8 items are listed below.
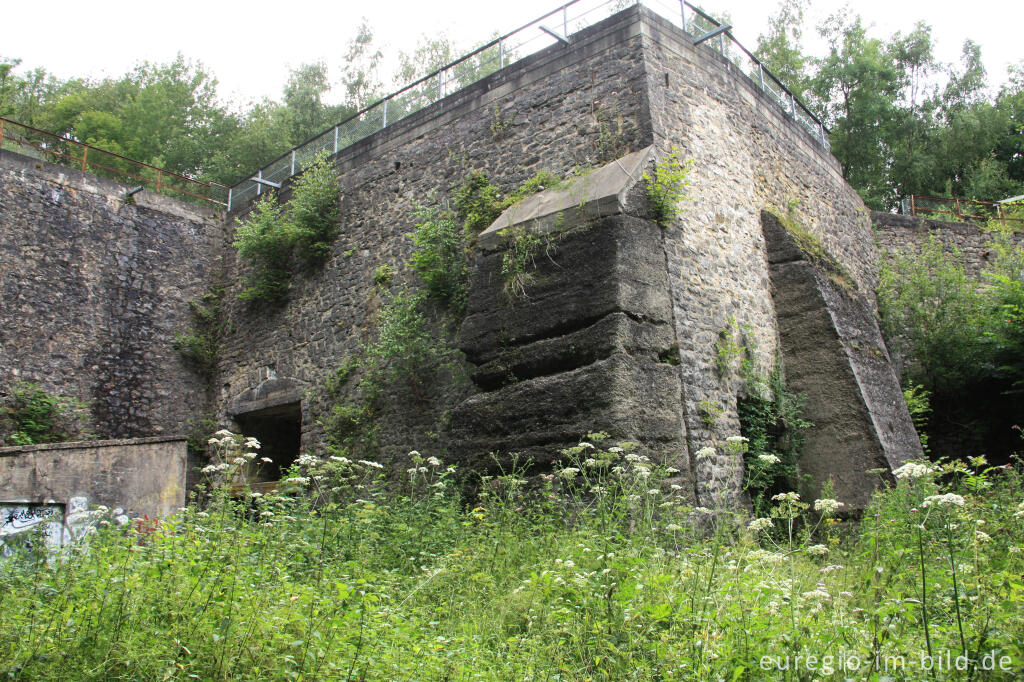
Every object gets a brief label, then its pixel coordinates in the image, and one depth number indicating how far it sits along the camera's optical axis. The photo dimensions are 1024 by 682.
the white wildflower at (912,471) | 3.21
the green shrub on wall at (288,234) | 11.25
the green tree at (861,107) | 22.19
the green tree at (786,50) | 23.23
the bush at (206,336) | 11.95
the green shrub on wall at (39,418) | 9.61
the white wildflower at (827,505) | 3.67
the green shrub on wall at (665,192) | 7.27
